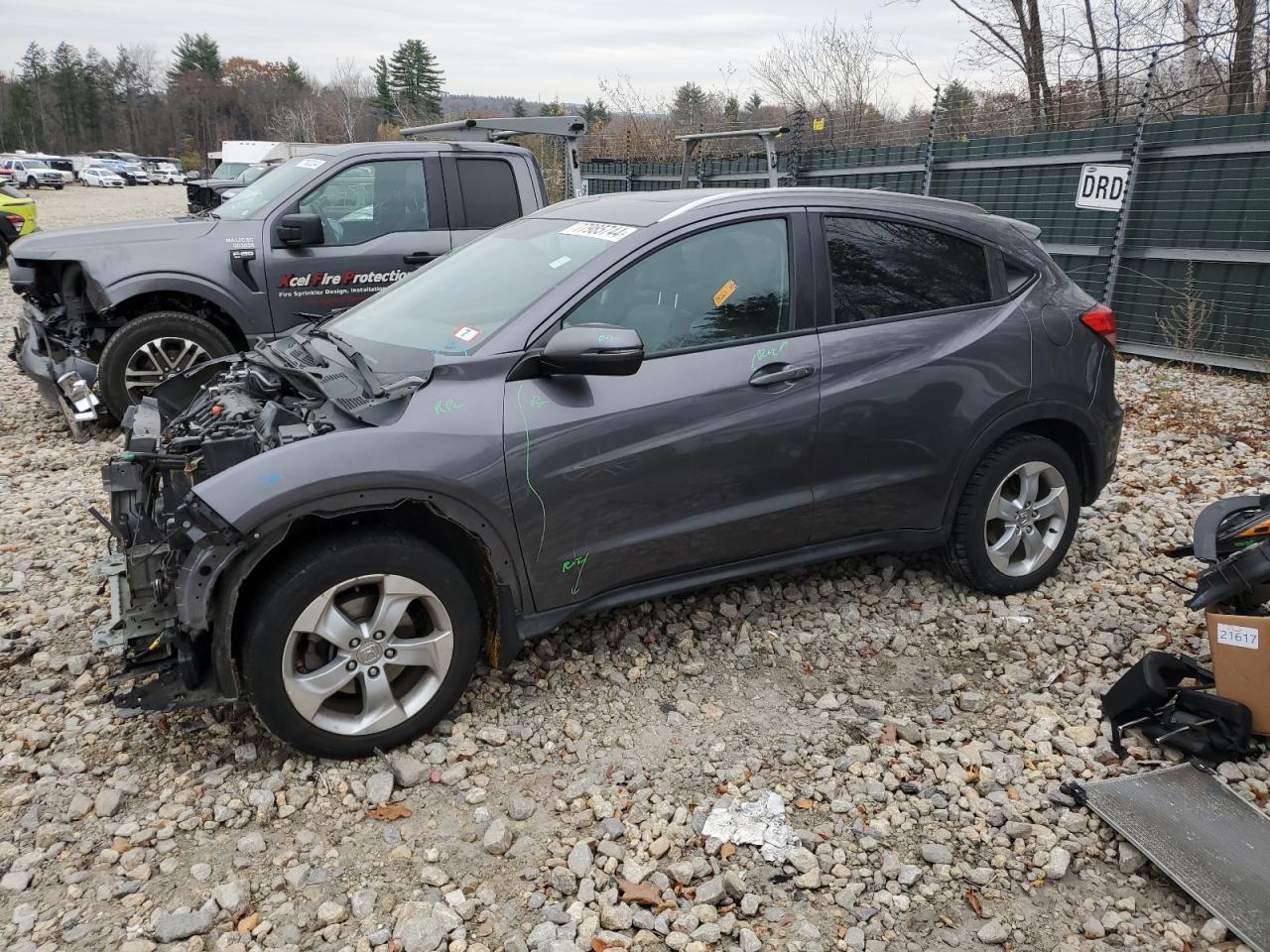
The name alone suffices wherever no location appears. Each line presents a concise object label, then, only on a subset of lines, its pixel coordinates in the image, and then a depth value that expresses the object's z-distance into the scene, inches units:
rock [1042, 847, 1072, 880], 105.6
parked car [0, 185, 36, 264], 613.6
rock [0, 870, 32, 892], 99.2
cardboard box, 118.3
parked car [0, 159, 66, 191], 1846.8
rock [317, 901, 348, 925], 96.7
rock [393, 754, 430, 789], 117.3
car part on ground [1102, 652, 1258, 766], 121.6
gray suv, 110.8
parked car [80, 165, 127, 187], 2140.7
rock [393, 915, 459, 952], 93.6
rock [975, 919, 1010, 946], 96.4
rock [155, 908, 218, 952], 94.0
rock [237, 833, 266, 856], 105.7
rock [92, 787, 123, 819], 110.5
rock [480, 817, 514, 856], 107.1
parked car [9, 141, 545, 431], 237.1
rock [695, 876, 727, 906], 100.7
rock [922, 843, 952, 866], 107.4
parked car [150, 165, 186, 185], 2599.4
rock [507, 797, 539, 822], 113.0
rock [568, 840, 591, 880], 104.3
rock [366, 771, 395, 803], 114.2
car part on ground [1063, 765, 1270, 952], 98.7
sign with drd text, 362.3
